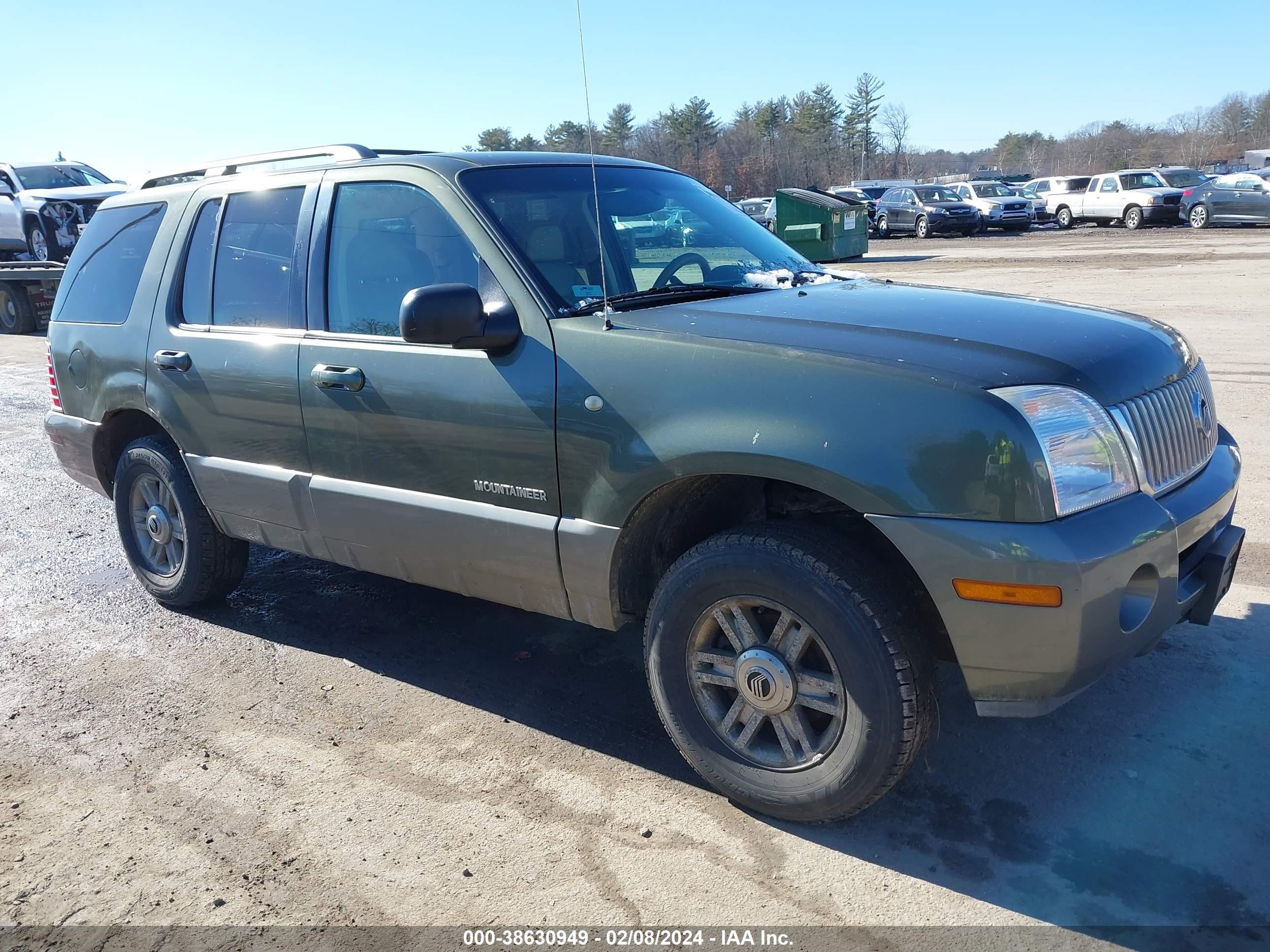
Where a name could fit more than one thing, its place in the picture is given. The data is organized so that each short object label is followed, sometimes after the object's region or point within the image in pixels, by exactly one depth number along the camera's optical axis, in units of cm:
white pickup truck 3070
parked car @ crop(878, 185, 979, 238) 3306
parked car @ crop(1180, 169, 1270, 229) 2825
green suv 264
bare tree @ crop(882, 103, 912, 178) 11162
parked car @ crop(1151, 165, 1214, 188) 3097
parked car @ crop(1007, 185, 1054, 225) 3441
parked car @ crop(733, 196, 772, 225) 3341
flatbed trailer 1706
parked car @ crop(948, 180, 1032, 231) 3325
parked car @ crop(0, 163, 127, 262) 2020
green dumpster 2427
